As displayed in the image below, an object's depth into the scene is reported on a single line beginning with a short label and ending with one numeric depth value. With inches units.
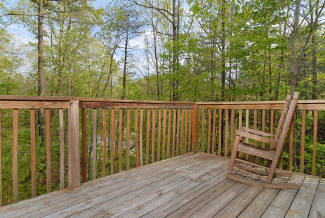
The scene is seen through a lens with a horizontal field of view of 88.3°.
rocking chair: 69.2
